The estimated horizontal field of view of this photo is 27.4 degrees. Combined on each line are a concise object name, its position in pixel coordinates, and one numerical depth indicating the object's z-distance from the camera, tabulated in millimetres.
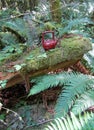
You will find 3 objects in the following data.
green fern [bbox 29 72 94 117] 2398
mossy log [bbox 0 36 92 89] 2611
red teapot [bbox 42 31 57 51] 2731
